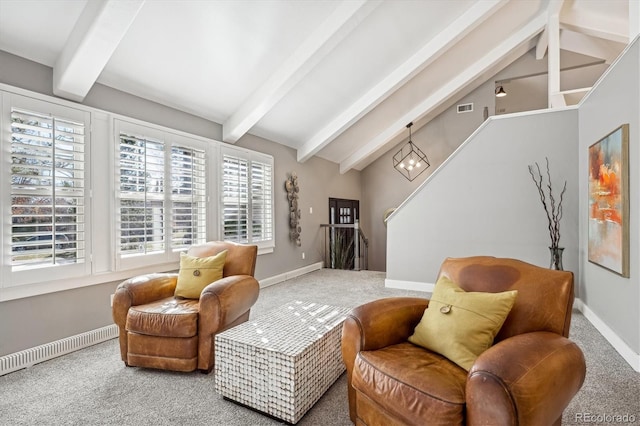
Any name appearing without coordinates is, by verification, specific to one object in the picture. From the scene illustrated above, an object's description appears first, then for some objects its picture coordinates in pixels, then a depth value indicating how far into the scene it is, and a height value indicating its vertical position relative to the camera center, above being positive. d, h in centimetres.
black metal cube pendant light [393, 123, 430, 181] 779 +121
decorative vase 371 -52
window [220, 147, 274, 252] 450 +21
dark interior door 679 -49
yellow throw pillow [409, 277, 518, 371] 150 -54
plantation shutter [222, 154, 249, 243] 446 +20
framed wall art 254 +8
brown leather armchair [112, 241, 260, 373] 230 -79
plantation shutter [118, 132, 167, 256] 320 +17
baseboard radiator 244 -112
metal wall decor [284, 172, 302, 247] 582 +6
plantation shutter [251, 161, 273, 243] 501 +16
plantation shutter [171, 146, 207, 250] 372 +18
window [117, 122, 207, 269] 321 +19
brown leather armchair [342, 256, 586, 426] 114 -62
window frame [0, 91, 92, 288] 241 +16
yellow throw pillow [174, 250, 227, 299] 273 -53
